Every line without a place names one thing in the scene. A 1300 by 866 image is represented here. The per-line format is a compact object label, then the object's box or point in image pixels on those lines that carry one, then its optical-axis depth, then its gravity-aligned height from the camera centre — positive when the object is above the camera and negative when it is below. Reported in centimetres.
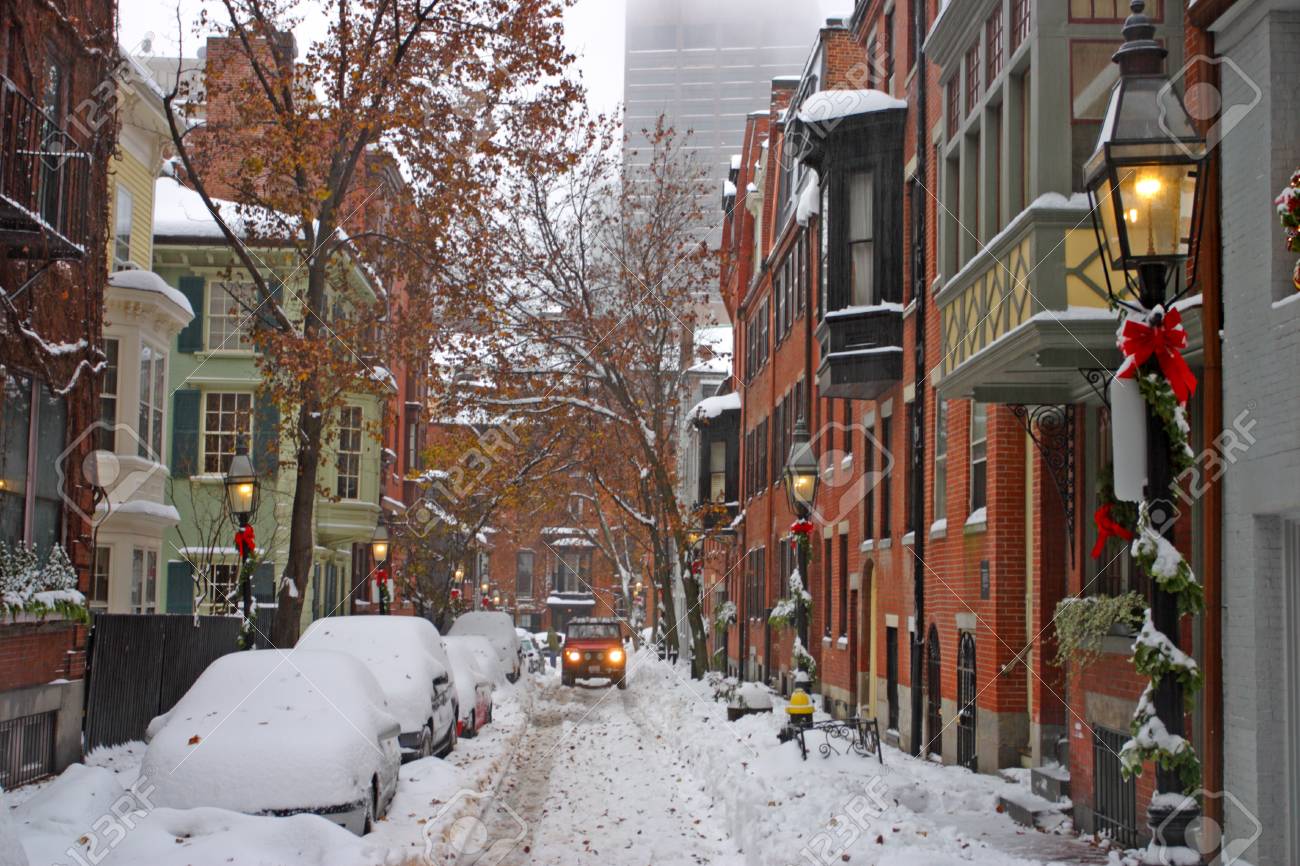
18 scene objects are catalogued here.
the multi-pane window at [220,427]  3772 +310
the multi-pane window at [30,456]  1588 +96
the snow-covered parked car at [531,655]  5286 -435
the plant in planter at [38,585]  1509 -53
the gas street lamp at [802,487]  1845 +82
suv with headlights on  4206 -326
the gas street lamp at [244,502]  1966 +56
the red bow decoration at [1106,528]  823 +15
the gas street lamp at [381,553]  3500 -25
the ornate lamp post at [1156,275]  698 +146
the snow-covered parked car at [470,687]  2211 -239
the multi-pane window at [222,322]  3781 +595
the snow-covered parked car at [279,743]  1140 -174
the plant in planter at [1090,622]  1154 -59
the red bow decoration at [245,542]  1945 -2
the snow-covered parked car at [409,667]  1706 -163
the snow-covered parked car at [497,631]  3850 -243
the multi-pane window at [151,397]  2586 +266
